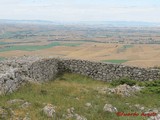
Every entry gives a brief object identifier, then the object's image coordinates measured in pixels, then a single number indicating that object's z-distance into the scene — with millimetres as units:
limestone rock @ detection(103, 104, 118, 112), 11741
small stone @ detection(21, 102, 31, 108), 11345
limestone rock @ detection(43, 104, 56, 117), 10727
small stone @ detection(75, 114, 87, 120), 10641
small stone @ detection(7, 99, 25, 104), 11773
